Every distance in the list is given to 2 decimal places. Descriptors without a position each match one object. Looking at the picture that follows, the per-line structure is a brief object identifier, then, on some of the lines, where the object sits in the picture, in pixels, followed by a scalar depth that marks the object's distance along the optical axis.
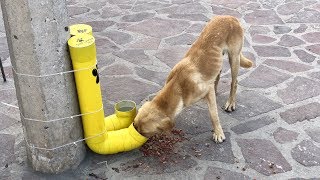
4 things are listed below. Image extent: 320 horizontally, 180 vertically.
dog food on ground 4.64
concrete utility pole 3.66
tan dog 4.28
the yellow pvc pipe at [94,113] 4.00
